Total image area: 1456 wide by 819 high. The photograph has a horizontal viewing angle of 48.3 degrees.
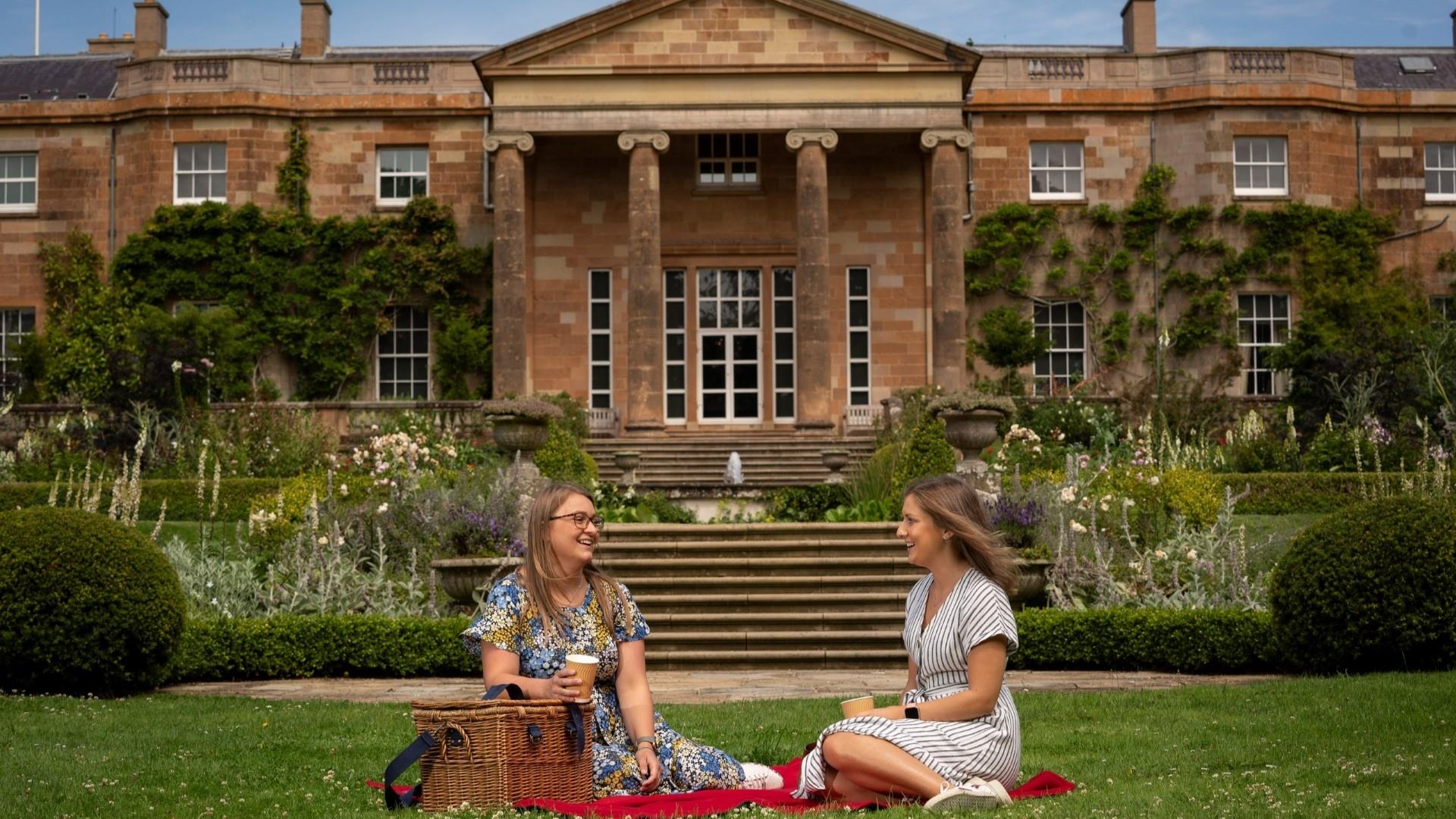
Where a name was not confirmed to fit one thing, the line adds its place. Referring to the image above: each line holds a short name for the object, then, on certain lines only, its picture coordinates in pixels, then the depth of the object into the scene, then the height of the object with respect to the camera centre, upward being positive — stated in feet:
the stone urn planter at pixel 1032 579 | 44.37 -3.40
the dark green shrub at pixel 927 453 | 54.08 +0.13
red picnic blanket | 20.26 -4.41
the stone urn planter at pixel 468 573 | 43.47 -2.94
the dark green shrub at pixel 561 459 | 58.70 +0.16
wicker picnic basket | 19.95 -3.55
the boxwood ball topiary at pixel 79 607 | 34.91 -2.97
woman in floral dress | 20.76 -2.35
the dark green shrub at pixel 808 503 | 61.93 -1.69
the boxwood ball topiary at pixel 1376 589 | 33.94 -2.93
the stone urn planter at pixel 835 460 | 74.74 -0.04
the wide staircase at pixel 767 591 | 43.80 -3.79
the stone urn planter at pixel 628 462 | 76.37 +0.00
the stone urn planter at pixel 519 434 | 55.01 +1.00
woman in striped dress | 20.31 -3.14
